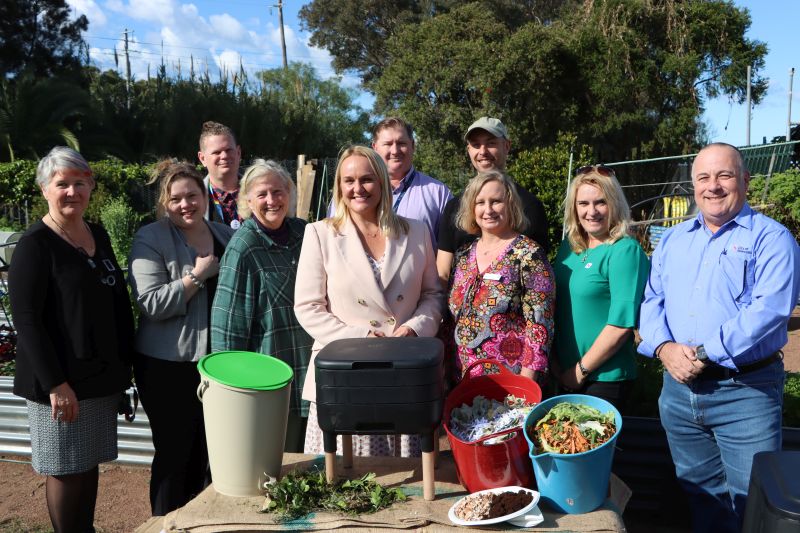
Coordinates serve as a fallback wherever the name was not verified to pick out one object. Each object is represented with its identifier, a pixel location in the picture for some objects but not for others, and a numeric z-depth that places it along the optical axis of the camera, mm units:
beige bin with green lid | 2428
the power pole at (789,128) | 20172
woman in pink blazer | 2908
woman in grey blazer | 3318
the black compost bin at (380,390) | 2256
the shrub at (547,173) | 11633
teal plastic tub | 2240
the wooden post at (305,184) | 7992
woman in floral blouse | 2955
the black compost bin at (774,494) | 1804
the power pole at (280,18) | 43406
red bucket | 2350
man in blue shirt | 2639
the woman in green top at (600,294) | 3064
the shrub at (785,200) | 10383
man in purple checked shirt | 3910
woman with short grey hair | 2951
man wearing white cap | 3406
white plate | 2154
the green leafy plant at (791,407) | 4082
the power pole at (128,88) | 25214
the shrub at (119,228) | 10055
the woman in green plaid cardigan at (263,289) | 3199
